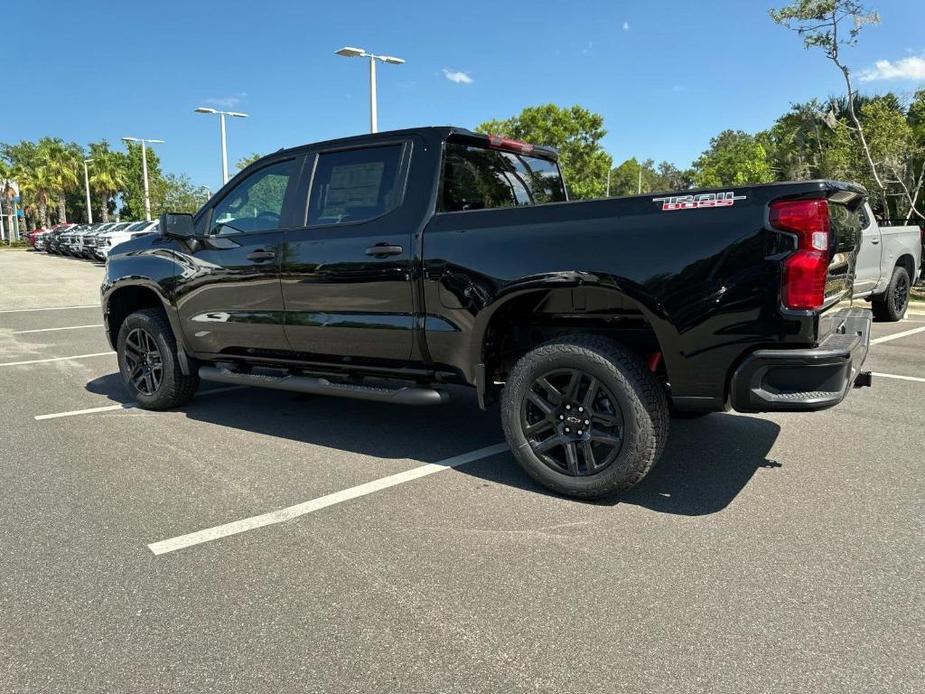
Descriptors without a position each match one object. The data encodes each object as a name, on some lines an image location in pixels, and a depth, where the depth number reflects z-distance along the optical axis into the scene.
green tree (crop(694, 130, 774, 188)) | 48.09
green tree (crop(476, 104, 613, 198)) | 40.09
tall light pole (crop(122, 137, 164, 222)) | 38.45
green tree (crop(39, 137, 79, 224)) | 65.06
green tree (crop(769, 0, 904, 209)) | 15.06
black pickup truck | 3.21
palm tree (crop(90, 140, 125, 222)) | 64.56
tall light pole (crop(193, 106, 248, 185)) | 27.46
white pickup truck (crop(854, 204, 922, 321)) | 8.90
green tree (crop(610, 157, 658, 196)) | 90.31
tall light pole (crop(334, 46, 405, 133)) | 18.48
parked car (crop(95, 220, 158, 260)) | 29.91
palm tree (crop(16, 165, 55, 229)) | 64.81
